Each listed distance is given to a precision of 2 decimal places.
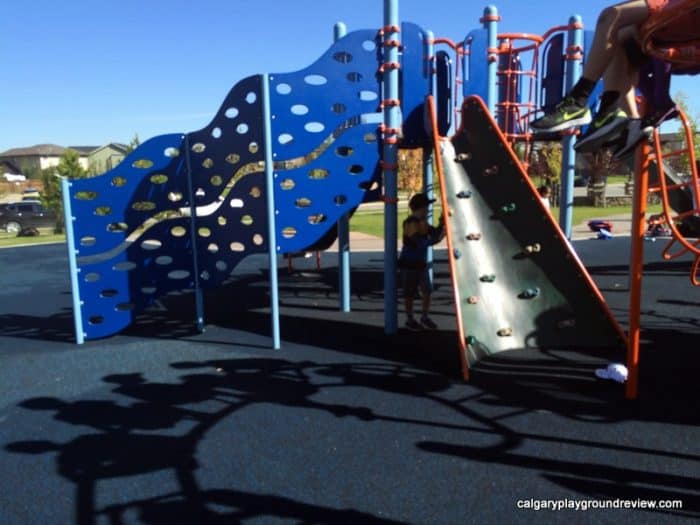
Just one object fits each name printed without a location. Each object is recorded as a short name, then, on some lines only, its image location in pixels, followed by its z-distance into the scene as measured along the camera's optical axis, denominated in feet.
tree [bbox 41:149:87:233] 84.69
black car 86.94
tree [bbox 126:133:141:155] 102.42
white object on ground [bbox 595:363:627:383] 14.65
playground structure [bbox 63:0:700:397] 16.38
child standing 19.69
